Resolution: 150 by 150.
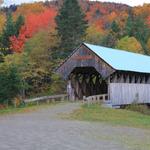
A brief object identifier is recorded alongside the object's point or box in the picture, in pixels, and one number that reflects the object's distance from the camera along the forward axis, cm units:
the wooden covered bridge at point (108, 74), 3794
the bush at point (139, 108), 3641
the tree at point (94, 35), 7225
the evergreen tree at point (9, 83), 3734
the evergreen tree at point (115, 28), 8181
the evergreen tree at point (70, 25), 6024
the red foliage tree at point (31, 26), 6209
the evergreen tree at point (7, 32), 6431
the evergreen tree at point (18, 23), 6838
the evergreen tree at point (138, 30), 8288
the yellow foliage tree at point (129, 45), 6881
